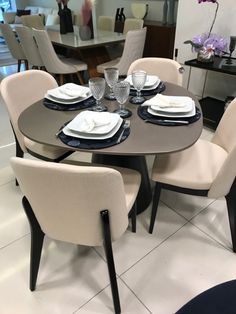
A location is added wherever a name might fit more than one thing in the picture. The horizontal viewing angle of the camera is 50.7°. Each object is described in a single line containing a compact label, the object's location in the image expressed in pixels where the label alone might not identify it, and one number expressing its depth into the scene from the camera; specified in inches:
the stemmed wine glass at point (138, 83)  53.8
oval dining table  40.8
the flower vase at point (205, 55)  96.3
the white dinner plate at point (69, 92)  56.0
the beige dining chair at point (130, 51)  116.4
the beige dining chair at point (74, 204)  29.7
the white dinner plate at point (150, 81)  62.6
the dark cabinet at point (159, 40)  138.3
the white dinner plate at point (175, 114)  48.5
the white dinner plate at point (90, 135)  42.3
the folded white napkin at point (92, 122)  43.5
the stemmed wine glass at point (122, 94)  48.8
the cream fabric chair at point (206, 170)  48.6
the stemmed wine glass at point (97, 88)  51.1
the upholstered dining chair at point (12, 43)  148.8
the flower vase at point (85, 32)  131.4
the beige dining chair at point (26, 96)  62.6
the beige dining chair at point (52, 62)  115.3
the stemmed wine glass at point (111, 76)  56.0
